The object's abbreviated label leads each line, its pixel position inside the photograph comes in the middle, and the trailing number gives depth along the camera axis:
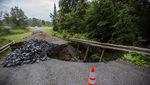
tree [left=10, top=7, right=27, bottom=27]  22.87
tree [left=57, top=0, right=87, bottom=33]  10.35
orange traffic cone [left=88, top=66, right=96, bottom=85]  2.04
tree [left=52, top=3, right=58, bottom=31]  17.01
